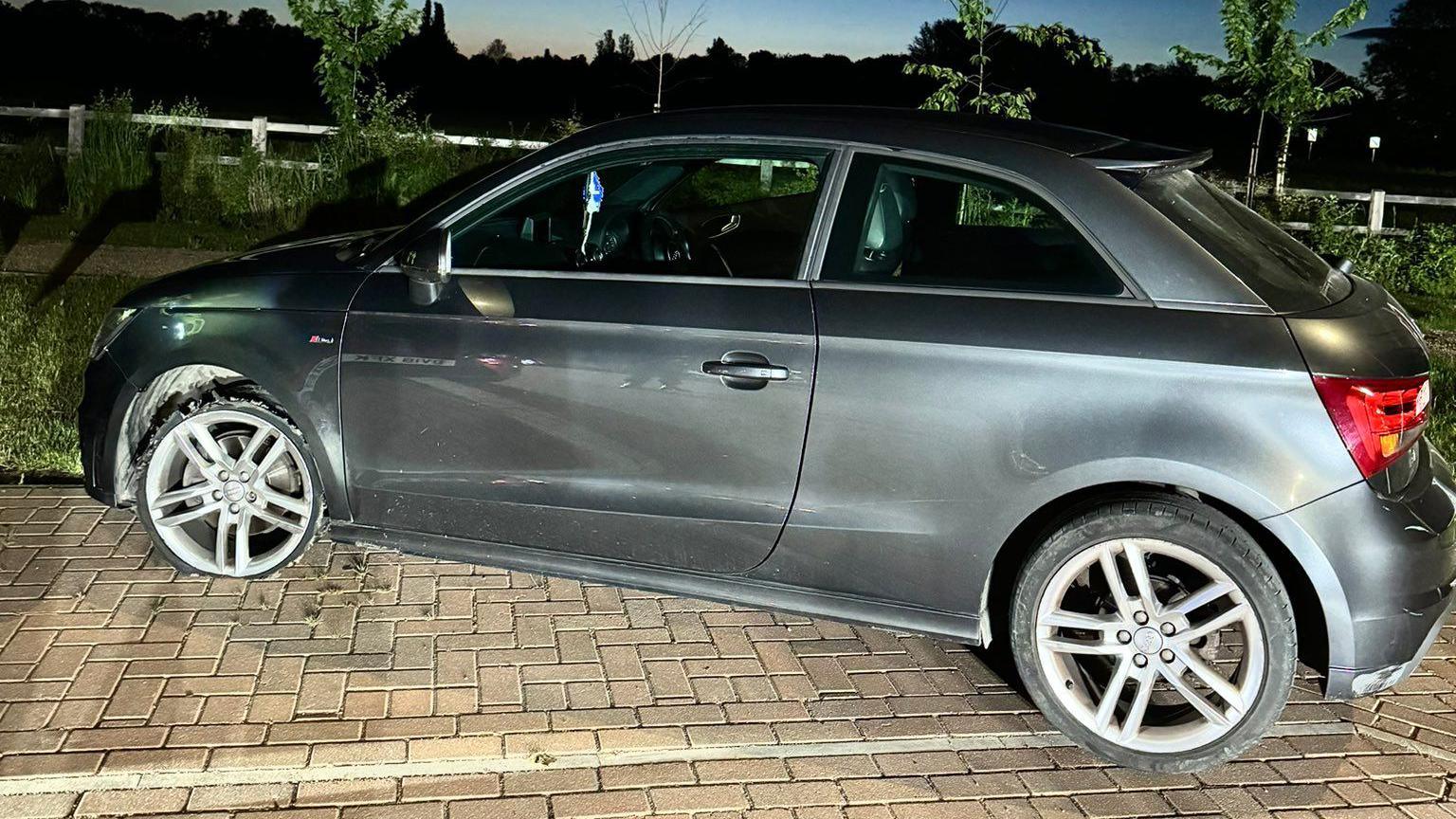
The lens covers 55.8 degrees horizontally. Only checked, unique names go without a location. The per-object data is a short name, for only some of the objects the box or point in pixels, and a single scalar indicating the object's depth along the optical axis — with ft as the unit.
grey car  12.35
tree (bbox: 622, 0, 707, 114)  51.90
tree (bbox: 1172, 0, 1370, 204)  53.47
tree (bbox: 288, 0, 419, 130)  51.29
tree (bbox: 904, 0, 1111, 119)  37.27
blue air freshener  15.34
